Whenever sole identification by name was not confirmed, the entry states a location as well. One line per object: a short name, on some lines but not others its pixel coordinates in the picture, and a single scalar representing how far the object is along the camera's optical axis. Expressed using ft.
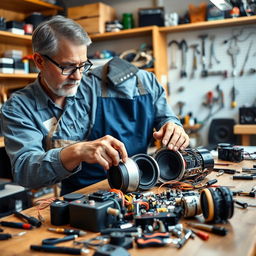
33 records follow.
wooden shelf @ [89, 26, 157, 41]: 11.80
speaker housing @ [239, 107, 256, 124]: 10.67
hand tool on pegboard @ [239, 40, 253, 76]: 11.37
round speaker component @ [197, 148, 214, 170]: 4.21
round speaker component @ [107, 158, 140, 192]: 3.65
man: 3.86
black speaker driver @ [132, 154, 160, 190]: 3.95
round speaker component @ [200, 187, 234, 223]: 2.79
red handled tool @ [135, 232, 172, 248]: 2.50
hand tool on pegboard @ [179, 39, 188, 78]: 12.28
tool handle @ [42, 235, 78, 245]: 2.61
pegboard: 11.47
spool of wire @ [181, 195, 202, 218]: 2.99
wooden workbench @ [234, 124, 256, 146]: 10.34
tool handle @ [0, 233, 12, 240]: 2.76
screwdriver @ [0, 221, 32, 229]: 2.98
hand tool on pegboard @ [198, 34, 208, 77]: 11.94
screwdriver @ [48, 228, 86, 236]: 2.76
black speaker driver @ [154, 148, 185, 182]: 4.12
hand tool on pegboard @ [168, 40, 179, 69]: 12.51
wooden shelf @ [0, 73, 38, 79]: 10.23
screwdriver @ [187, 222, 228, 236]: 2.63
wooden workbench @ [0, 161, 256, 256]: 2.38
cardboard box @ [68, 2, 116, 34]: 12.28
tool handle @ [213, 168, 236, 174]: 4.58
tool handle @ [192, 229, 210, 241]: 2.57
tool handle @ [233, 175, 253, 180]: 4.26
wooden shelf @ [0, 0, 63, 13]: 11.33
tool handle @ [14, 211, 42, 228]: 3.04
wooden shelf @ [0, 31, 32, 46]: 10.42
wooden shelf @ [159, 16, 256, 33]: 10.67
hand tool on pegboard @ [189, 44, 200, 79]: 12.13
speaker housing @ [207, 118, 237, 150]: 11.43
